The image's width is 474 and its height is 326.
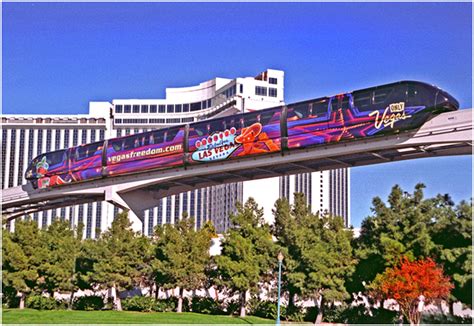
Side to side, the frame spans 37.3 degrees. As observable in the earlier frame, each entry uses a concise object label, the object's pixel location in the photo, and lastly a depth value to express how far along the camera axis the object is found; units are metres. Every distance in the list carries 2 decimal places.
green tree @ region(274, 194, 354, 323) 39.47
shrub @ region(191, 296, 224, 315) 45.03
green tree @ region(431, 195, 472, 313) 33.12
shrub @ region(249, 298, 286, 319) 42.16
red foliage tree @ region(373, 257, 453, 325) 33.31
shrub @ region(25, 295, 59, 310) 46.84
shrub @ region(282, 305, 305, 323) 41.03
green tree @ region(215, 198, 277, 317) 42.28
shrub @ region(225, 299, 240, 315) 44.16
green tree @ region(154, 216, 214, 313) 44.38
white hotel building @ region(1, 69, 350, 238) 131.25
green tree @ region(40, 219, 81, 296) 46.81
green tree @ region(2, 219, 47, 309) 46.38
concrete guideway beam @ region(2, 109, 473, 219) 36.91
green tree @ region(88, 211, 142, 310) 45.38
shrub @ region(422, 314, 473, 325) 33.73
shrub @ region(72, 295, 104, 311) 47.47
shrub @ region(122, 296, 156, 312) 46.16
